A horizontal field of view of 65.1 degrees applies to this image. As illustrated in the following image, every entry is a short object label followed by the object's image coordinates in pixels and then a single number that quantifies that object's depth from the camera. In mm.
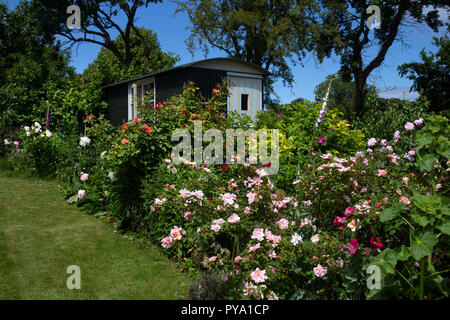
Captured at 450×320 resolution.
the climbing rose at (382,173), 3381
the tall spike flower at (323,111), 4957
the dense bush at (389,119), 7410
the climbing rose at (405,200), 2738
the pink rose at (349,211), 2754
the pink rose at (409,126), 4509
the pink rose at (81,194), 5703
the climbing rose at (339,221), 2753
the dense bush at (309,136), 5516
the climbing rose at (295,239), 2696
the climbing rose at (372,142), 4655
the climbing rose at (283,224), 2967
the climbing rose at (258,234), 2807
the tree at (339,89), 51875
